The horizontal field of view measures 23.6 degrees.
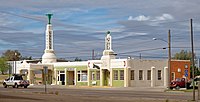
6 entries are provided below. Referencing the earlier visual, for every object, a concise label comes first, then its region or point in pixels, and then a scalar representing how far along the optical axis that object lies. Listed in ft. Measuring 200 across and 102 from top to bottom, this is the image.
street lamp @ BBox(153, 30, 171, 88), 201.71
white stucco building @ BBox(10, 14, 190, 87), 246.27
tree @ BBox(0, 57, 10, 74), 406.29
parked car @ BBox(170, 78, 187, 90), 212.21
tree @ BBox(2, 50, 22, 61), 538.39
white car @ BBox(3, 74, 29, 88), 213.87
